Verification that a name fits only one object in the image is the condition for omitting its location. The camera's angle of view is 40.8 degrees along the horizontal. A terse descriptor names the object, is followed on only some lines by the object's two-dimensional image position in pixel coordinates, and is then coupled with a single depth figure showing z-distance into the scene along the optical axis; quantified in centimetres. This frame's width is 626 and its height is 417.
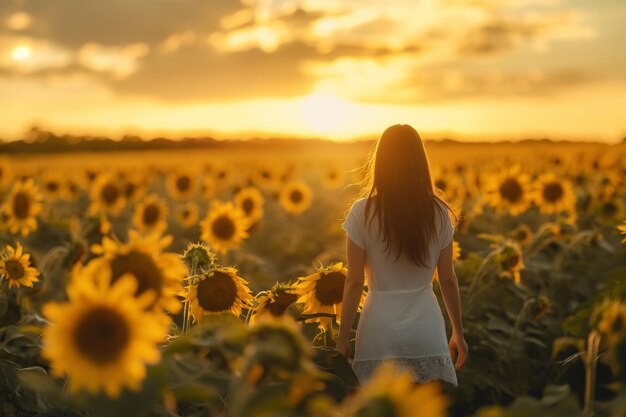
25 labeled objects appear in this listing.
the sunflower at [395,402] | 185
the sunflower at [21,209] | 973
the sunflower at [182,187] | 1438
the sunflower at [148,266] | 270
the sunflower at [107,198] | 1321
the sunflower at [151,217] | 1085
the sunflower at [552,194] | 1029
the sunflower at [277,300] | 406
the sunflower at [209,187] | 1517
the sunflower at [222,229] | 801
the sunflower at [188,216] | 1129
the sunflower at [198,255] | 450
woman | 414
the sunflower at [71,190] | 1550
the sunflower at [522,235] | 815
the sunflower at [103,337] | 210
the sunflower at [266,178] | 1673
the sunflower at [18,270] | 528
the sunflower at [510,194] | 976
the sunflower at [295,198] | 1350
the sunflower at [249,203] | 1130
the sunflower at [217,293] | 411
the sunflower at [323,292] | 423
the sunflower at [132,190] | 1417
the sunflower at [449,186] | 1209
